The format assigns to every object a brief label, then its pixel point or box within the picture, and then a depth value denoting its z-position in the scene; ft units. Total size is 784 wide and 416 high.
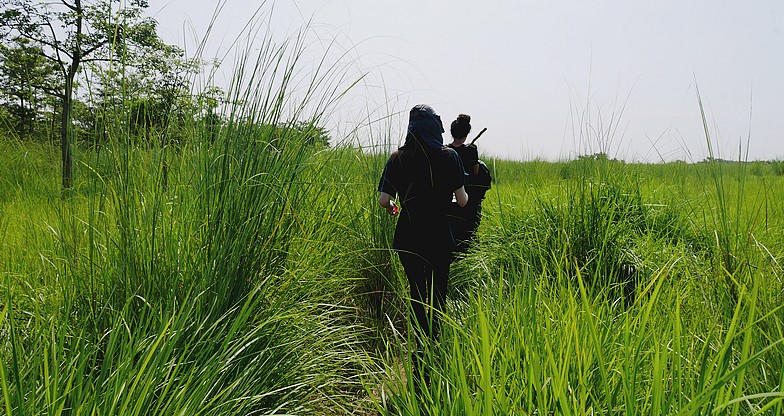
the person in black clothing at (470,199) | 10.56
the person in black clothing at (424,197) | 7.69
